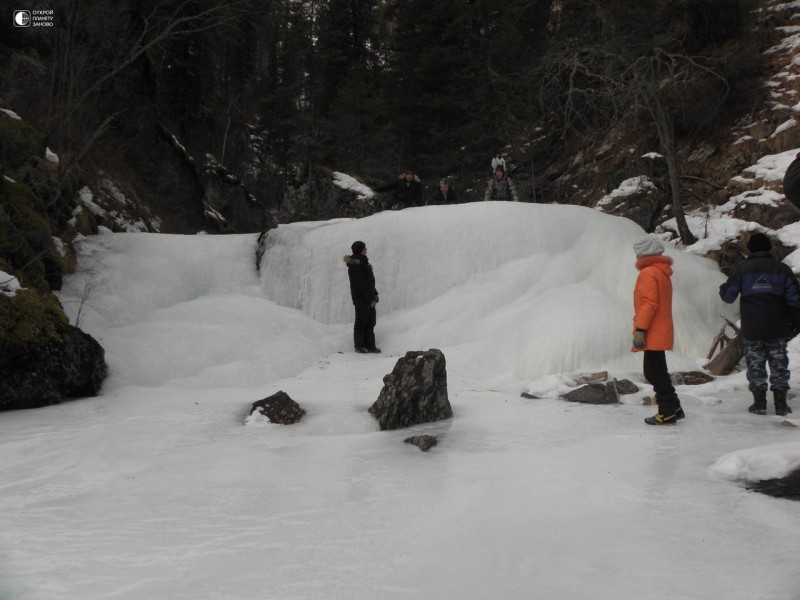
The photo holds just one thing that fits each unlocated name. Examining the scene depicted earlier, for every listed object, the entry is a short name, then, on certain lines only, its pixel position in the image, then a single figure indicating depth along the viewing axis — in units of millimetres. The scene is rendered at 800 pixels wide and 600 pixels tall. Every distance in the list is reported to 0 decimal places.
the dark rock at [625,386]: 5945
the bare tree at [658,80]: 8961
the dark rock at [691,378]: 6215
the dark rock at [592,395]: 5703
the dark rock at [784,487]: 3125
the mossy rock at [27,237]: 6914
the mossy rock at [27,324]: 5691
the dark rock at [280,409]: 5301
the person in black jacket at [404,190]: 11953
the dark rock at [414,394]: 5184
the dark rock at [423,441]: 4379
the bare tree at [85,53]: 10305
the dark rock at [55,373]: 5781
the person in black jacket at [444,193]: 11930
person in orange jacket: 4812
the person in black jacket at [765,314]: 4992
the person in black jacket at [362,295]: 8422
